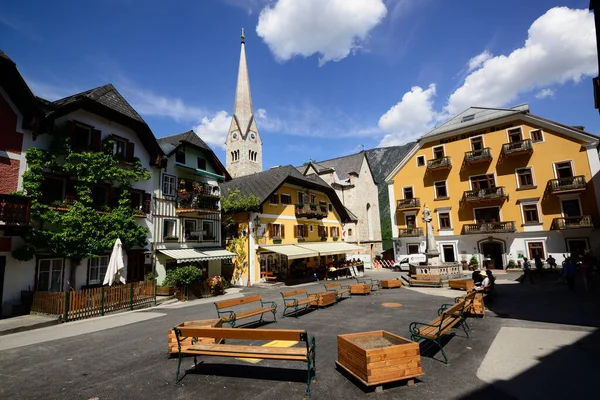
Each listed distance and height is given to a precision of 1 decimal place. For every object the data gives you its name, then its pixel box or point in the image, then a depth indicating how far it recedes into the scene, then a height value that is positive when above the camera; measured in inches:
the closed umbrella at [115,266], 546.6 -15.3
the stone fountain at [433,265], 824.3 -63.6
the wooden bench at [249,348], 221.8 -75.1
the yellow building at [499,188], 1075.3 +199.5
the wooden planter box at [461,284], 647.8 -93.8
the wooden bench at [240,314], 377.0 -80.0
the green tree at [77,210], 540.1 +93.8
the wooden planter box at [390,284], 754.2 -96.5
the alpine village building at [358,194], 1866.4 +332.1
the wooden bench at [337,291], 589.1 -102.6
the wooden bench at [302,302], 462.0 -82.2
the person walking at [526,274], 763.5 -94.8
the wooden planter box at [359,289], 655.1 -91.2
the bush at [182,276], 694.5 -49.6
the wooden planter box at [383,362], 212.4 -83.3
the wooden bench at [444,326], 272.2 -81.1
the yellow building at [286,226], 985.5 +83.8
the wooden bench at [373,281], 779.2 -109.4
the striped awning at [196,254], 757.9 -1.7
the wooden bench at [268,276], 978.1 -81.9
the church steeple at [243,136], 2415.1 +913.6
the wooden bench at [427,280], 746.2 -91.9
